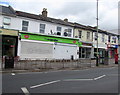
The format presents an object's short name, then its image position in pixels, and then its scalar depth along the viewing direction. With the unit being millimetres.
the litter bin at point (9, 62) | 13877
